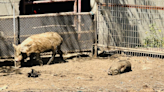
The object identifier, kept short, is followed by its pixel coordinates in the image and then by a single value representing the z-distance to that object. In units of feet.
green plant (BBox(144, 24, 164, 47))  42.34
